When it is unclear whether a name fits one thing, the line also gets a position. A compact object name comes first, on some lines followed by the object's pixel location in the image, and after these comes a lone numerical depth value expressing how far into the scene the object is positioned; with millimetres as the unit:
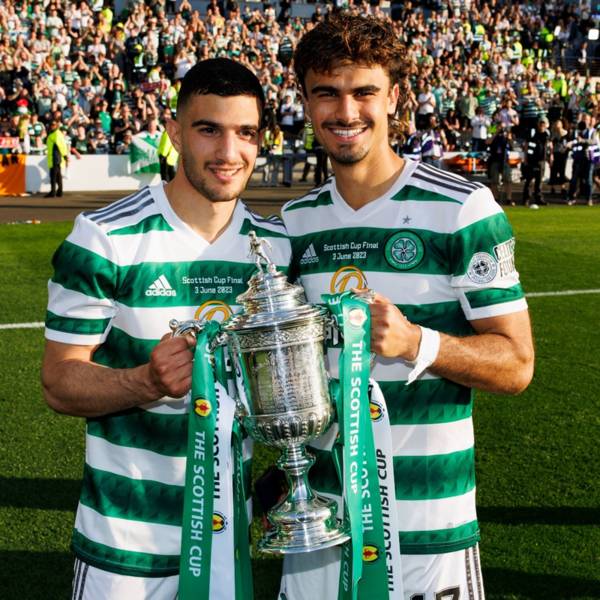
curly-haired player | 2828
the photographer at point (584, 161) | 21266
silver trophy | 2354
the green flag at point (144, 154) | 22172
